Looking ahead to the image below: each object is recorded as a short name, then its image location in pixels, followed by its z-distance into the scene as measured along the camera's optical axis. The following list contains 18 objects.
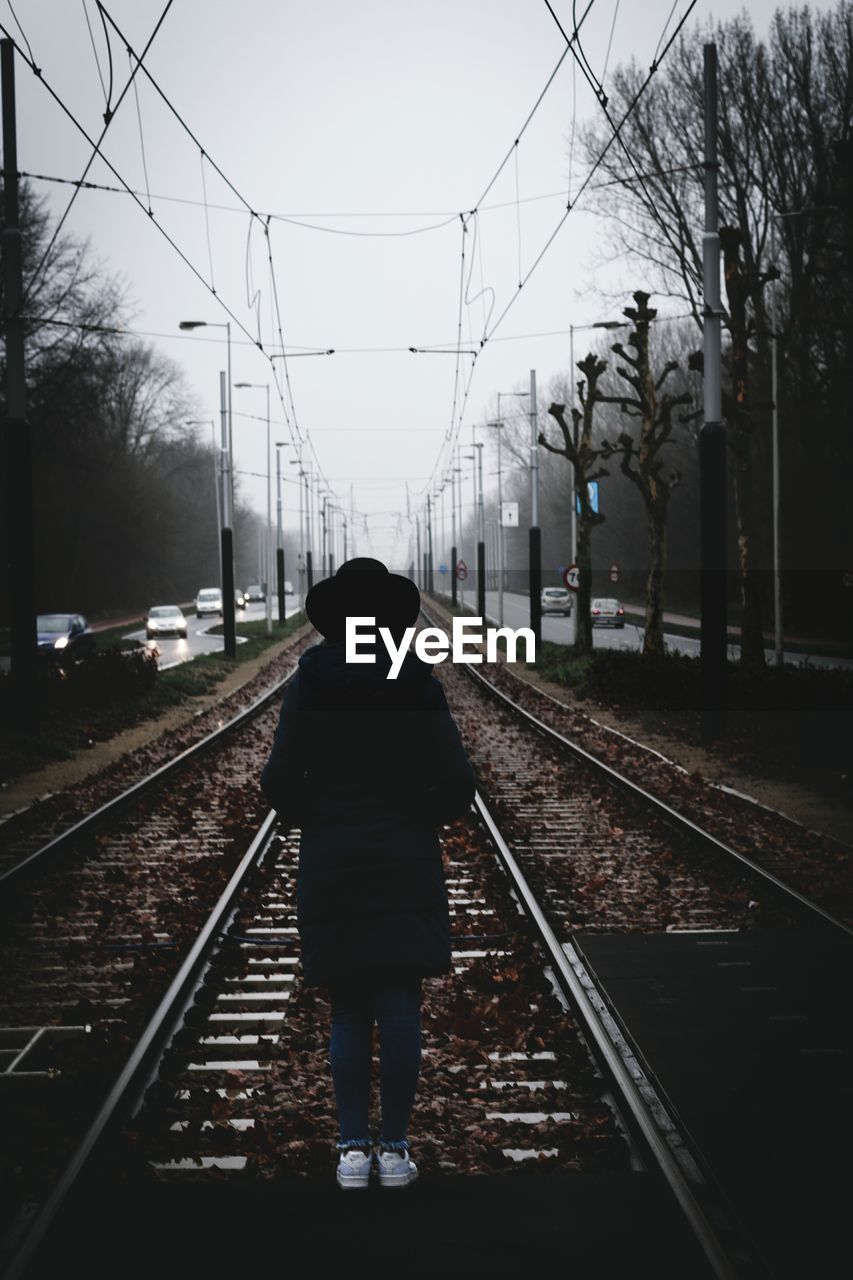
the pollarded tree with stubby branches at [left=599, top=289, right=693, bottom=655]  30.50
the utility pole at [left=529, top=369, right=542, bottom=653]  39.39
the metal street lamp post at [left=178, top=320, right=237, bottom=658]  38.75
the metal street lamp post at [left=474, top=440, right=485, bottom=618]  58.38
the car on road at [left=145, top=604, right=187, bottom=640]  56.41
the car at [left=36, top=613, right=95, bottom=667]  34.25
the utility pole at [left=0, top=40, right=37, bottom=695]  18.11
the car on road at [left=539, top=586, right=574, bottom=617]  84.69
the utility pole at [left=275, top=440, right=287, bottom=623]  58.19
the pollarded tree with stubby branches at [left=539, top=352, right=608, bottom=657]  35.34
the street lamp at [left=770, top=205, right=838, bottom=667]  32.74
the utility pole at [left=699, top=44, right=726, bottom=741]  17.09
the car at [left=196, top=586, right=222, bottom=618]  84.31
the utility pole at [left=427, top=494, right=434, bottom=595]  110.40
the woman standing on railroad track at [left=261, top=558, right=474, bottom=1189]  4.12
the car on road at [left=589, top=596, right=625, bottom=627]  64.69
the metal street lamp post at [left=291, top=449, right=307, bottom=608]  77.94
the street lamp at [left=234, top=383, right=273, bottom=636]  52.49
